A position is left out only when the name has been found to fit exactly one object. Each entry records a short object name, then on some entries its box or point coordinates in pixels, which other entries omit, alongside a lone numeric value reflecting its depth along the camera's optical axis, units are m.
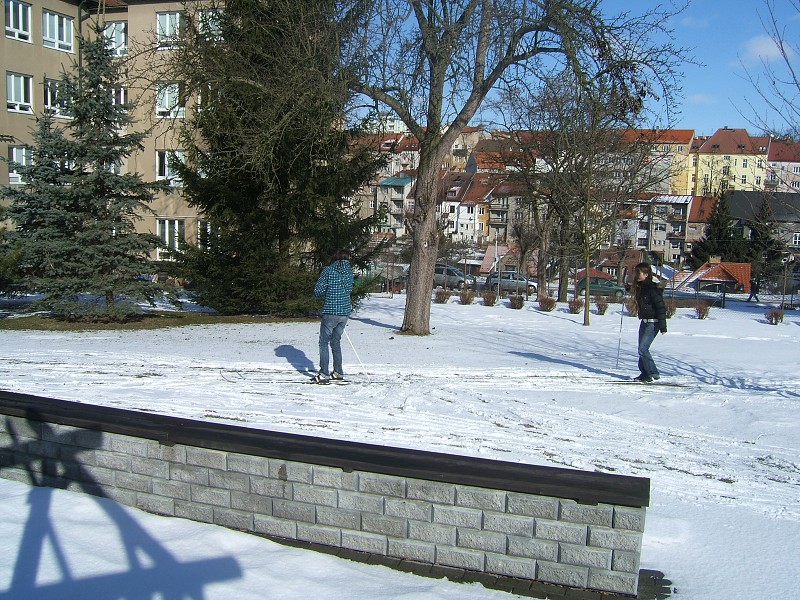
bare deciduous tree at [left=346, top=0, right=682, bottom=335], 14.09
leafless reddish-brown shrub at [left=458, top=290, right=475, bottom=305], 26.25
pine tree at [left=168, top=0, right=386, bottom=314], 16.11
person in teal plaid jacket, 9.88
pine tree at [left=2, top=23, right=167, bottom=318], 16.53
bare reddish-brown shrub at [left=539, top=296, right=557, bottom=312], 24.36
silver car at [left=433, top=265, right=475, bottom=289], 46.84
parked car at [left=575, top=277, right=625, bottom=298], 43.12
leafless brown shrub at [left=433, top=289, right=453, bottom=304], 26.53
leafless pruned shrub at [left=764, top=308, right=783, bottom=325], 22.98
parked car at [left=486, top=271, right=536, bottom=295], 42.94
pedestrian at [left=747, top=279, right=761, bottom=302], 40.16
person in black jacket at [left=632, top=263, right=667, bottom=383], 10.87
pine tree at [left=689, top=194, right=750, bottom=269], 63.00
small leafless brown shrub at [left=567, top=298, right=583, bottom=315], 24.06
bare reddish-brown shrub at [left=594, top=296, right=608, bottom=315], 24.16
